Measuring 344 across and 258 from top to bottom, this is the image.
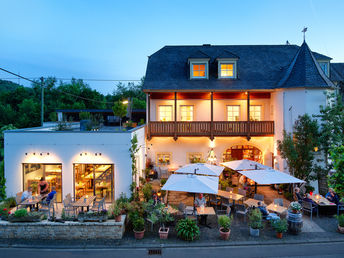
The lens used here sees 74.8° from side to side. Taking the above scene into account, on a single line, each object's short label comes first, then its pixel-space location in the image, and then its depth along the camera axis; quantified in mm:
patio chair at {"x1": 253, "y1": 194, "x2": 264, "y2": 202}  11156
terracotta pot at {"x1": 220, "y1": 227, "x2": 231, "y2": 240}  8711
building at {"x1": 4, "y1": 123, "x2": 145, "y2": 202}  11820
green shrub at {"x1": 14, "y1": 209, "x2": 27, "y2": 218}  9062
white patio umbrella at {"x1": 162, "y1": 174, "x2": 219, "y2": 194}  9383
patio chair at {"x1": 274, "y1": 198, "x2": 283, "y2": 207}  10719
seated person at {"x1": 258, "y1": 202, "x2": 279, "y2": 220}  9738
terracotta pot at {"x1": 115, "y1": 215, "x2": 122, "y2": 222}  9160
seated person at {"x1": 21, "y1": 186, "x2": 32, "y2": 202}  10701
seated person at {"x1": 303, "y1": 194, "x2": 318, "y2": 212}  10897
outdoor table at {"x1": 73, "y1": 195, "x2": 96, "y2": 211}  9994
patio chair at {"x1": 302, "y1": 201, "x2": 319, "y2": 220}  10566
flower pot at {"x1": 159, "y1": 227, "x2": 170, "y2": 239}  8820
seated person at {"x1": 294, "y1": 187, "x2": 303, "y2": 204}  11369
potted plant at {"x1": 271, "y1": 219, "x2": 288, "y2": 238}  8764
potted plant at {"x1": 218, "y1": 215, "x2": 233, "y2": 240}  8727
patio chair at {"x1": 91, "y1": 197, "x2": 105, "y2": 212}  10239
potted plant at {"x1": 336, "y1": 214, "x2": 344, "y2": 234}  9266
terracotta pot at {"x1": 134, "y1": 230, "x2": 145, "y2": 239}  8844
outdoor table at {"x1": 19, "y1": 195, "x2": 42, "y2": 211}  10058
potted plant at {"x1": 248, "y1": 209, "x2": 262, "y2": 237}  9008
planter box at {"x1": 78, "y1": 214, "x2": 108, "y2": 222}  9016
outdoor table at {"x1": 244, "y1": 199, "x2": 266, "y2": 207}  10742
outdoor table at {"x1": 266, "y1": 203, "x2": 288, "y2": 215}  9873
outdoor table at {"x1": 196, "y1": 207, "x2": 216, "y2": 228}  9602
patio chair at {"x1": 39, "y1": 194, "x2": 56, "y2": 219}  9844
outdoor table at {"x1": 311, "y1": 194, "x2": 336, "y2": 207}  10758
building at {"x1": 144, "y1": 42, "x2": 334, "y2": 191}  16000
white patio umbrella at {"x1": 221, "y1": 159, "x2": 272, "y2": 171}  12328
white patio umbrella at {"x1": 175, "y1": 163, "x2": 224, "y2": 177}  11391
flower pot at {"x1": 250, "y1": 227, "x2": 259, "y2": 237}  9000
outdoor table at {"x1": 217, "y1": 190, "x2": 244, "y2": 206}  11195
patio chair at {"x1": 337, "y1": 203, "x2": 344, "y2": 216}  10742
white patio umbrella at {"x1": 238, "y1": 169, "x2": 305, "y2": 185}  10375
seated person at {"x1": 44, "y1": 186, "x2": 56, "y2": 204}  10530
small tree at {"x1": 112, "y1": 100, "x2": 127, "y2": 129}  16203
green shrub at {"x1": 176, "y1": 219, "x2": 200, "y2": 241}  8602
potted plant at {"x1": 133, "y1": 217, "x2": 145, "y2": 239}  8852
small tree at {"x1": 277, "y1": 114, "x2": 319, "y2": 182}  12858
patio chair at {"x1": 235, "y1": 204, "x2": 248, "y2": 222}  10263
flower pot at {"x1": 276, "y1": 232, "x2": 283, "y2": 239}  8866
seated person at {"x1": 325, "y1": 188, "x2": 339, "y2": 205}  10977
